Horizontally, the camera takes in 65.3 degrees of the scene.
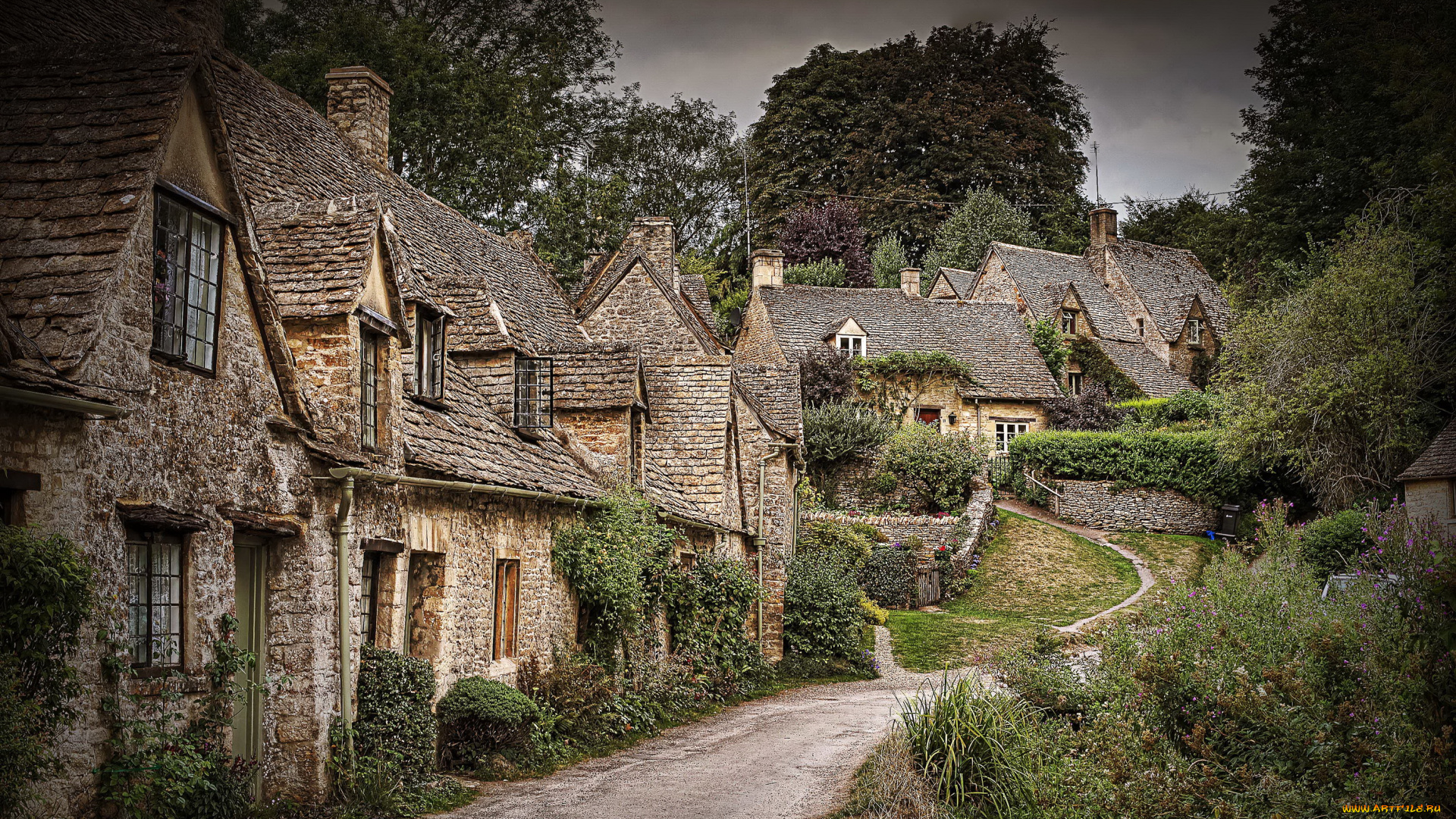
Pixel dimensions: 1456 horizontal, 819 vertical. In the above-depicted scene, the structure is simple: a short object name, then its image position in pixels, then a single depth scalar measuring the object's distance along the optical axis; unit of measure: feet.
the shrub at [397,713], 35.76
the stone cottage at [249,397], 25.07
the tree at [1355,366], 96.17
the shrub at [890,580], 105.60
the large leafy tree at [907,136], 224.94
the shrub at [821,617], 83.66
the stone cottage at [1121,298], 178.09
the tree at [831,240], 202.69
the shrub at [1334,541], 89.51
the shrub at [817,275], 192.34
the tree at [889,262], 207.41
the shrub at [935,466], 125.90
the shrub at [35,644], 20.92
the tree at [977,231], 209.77
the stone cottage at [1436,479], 91.97
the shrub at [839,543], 104.37
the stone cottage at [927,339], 155.43
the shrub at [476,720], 40.34
